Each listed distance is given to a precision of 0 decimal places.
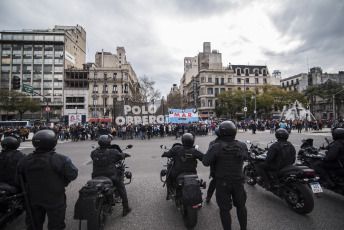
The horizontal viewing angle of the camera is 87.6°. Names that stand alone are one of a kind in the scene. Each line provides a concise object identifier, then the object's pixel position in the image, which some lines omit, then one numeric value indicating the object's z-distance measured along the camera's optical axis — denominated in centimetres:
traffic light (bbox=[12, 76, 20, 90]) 1384
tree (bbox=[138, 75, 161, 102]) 3528
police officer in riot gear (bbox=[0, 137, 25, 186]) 297
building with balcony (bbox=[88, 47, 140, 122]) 4844
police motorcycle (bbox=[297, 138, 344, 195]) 364
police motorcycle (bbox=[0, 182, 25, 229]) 264
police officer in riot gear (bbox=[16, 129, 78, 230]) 224
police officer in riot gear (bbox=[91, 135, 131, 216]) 319
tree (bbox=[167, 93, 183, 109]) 5328
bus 3498
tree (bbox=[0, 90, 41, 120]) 4219
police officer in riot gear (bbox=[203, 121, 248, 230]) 259
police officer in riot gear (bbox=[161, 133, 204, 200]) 334
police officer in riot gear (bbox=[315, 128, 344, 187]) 355
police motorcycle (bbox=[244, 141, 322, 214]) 313
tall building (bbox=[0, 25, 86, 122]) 4928
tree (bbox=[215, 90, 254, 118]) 4431
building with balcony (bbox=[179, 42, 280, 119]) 5231
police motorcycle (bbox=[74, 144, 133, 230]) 236
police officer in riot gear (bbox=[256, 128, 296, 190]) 352
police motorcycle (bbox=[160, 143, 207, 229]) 268
